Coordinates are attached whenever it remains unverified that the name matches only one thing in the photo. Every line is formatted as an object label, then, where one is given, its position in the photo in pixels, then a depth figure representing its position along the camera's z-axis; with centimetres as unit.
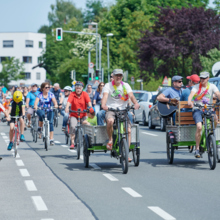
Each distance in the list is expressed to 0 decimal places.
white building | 12281
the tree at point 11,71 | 9659
